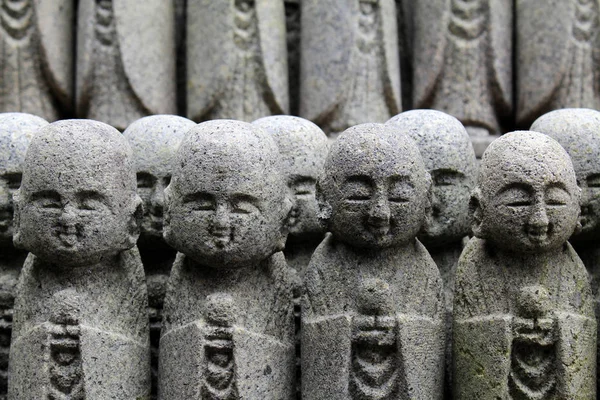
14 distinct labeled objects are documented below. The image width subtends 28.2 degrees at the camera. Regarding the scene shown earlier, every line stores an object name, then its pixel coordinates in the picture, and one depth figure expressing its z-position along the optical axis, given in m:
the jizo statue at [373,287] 4.46
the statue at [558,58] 6.32
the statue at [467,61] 6.40
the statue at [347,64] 6.30
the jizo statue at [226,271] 4.45
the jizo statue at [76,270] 4.47
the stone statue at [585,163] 4.86
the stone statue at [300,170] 5.15
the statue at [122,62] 6.29
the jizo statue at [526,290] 4.39
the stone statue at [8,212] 5.00
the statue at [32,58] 6.36
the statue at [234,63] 6.29
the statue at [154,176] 5.18
